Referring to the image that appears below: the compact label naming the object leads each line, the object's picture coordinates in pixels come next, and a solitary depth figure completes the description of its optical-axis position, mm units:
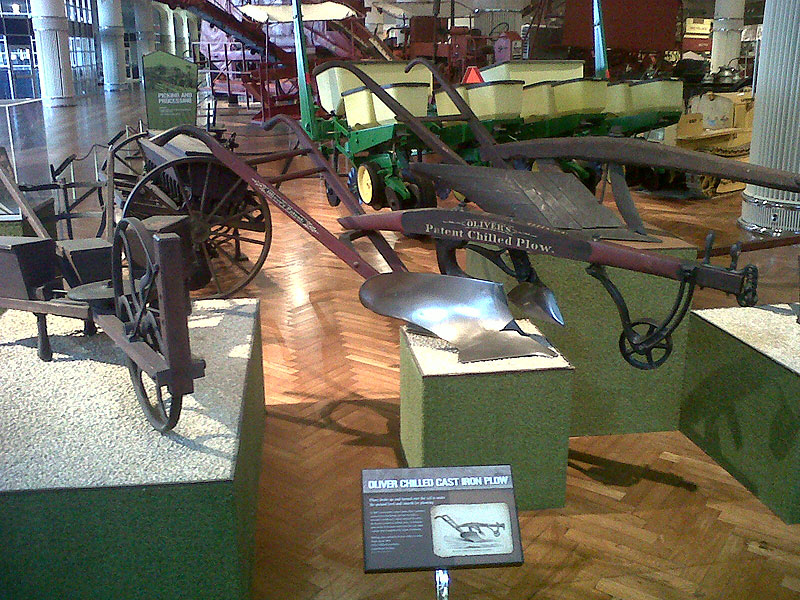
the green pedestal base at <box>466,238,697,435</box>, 2744
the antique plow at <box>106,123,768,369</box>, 1989
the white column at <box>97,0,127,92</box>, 19391
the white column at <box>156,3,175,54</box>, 23608
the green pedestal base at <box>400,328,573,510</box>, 2258
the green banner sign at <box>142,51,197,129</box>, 7922
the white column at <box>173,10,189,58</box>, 24797
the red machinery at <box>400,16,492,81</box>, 11547
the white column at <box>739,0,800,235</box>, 5539
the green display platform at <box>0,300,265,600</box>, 1761
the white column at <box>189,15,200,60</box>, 25922
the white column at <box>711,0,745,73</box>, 13977
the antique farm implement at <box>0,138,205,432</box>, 1847
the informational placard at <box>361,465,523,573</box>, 1504
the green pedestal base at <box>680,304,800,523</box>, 2371
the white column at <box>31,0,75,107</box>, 13570
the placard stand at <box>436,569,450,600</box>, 1494
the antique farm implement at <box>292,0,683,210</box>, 5250
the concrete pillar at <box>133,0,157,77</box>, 20094
